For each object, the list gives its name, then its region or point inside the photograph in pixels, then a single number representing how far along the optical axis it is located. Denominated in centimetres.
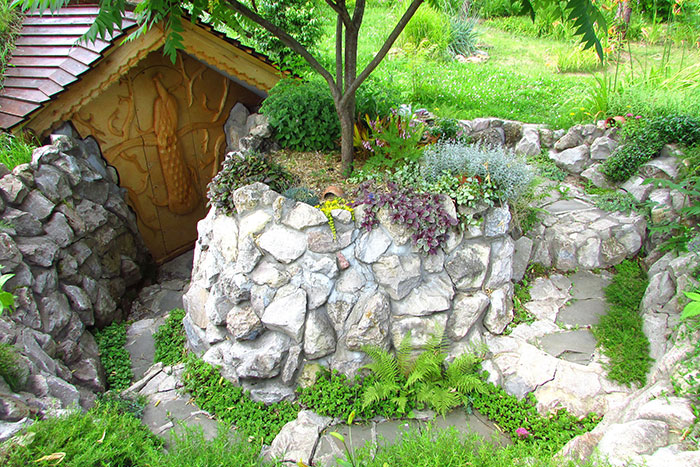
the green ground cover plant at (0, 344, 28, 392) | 363
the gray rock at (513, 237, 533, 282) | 542
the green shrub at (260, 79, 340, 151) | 598
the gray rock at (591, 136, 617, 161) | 645
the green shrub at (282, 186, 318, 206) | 487
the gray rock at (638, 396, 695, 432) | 306
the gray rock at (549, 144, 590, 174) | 662
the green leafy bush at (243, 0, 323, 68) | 891
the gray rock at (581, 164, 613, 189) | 640
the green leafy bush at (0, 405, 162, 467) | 278
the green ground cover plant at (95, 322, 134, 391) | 539
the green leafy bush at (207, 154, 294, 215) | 504
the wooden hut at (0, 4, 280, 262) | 617
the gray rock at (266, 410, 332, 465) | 404
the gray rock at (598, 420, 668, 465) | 293
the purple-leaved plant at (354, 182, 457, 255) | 453
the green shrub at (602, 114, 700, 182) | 572
